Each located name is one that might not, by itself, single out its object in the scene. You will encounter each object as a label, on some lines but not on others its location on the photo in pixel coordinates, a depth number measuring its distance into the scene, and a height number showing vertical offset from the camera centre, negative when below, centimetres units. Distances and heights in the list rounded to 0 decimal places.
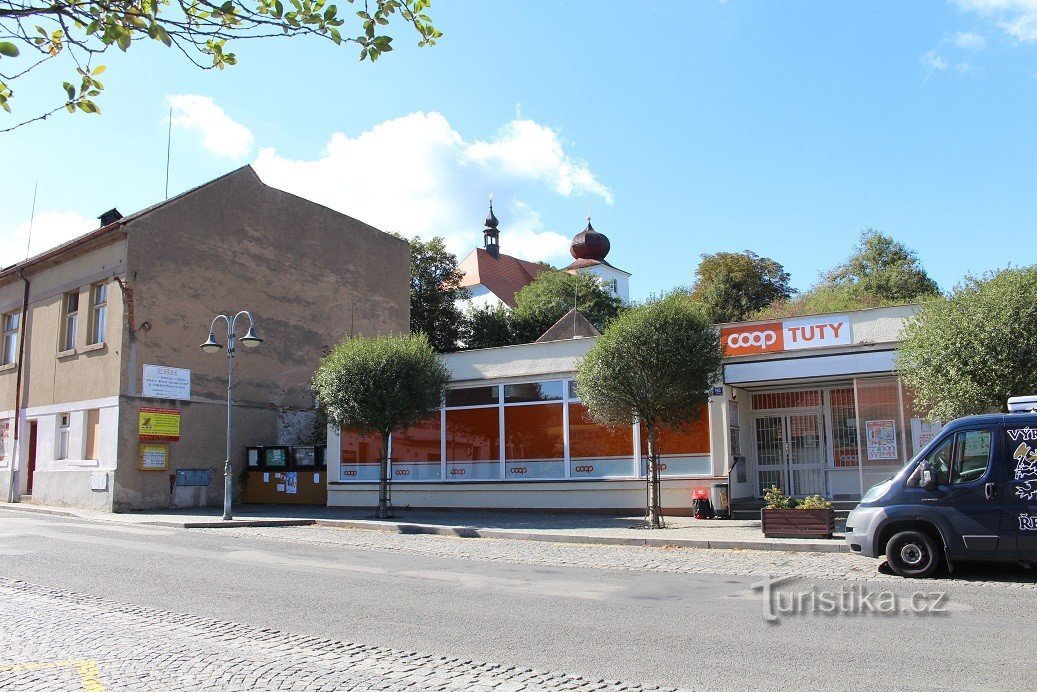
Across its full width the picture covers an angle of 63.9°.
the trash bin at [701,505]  1841 -98
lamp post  1995 +283
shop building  1811 +64
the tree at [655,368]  1659 +185
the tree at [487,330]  5078 +807
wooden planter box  1410 -108
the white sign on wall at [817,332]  1822 +278
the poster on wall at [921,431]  1734 +58
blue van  1000 -54
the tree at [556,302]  5497 +1065
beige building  2516 +402
